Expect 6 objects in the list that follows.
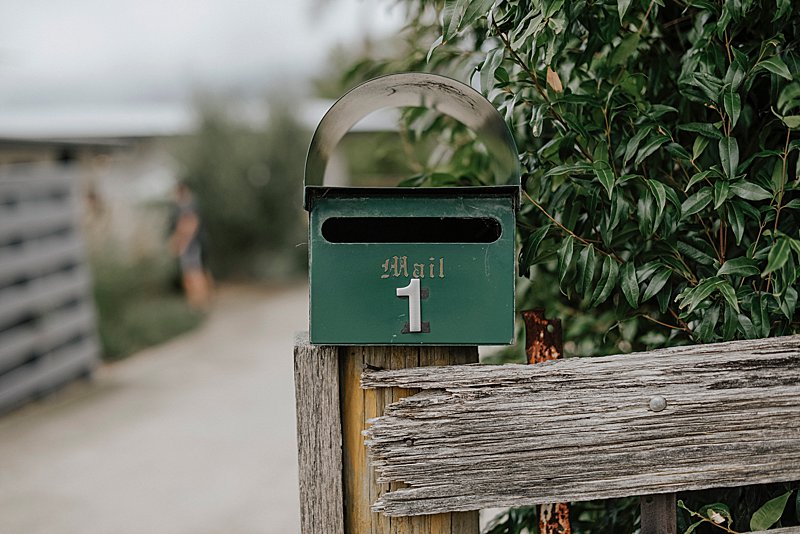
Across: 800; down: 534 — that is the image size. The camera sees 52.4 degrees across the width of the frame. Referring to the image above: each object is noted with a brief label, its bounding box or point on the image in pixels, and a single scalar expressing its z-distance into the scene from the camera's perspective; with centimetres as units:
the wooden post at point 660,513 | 141
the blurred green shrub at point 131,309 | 791
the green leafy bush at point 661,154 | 140
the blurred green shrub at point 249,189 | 1130
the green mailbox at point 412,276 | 133
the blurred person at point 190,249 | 980
